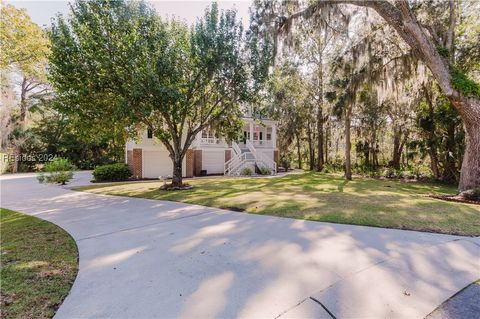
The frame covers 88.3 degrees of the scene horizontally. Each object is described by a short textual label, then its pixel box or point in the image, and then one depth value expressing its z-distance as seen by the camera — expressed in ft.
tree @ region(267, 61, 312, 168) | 75.87
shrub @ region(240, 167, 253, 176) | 62.85
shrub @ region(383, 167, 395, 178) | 62.54
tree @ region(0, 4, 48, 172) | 53.57
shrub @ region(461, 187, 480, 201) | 27.27
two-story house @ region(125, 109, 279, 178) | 59.40
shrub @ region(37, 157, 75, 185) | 45.16
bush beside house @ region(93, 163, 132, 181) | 51.85
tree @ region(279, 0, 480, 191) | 29.48
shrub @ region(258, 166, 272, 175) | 65.09
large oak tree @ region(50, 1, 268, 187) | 30.22
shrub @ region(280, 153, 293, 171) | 86.83
